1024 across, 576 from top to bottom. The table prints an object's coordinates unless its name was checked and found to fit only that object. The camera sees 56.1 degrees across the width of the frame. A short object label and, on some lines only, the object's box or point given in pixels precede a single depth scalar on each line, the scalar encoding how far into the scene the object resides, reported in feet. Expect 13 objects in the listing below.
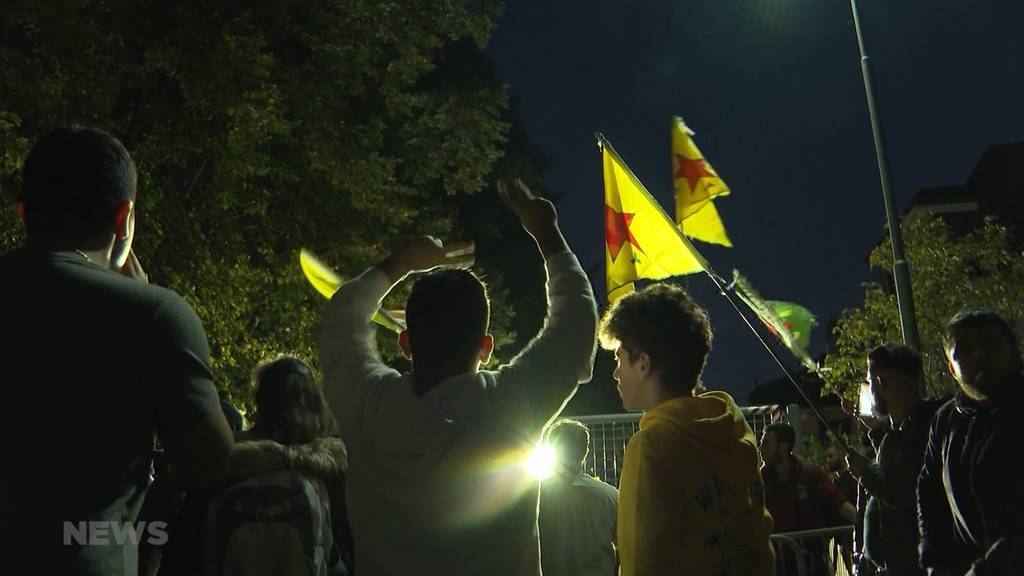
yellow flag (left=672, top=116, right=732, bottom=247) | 28.94
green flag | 24.14
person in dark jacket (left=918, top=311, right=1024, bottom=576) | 11.18
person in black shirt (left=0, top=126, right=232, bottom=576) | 6.11
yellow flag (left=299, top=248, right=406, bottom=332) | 11.23
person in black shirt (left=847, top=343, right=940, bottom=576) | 15.08
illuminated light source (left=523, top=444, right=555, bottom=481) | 16.39
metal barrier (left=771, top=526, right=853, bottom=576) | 25.38
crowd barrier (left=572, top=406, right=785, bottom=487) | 38.29
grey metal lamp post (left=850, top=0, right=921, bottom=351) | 39.68
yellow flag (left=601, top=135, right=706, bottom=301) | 25.23
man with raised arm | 8.05
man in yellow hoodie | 9.23
